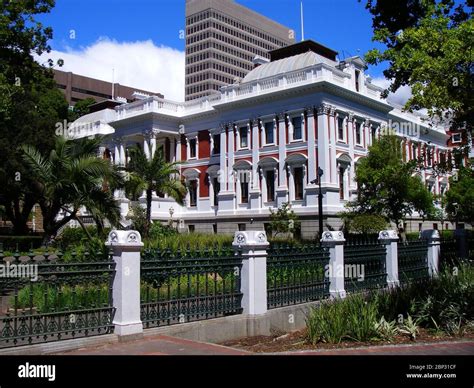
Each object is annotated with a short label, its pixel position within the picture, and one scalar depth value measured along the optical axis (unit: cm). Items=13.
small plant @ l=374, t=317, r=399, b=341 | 839
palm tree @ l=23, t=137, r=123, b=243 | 1573
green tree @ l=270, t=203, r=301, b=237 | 3434
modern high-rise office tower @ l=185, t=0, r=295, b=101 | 12562
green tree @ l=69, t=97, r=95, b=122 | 5910
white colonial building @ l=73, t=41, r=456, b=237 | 3550
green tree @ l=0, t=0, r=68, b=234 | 2033
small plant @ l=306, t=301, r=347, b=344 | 828
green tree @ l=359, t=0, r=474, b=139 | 1319
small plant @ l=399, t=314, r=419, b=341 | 852
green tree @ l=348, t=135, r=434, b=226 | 2803
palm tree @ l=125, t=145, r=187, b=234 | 3120
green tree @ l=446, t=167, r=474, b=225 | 4150
